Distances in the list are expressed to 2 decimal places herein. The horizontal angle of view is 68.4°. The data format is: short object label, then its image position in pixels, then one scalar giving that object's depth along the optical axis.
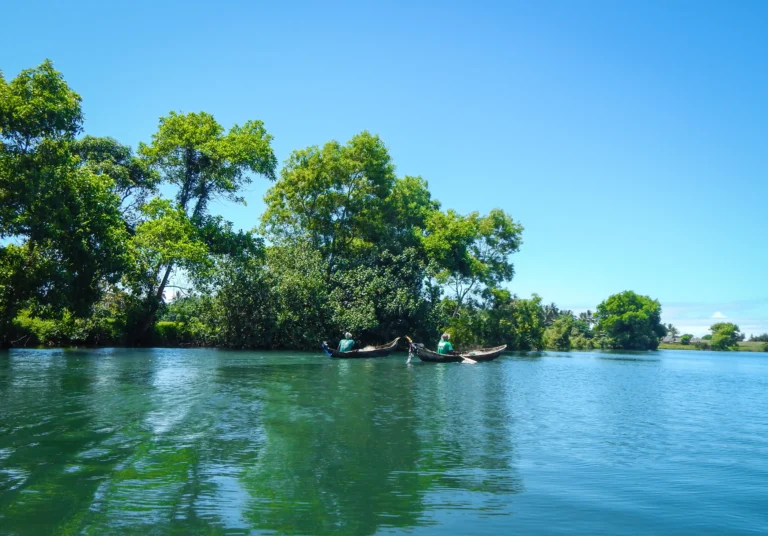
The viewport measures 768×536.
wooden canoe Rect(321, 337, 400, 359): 35.83
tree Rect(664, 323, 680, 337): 158.00
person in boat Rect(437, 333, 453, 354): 35.78
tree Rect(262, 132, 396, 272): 52.00
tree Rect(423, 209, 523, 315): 57.41
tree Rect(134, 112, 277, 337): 40.75
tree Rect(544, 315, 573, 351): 86.59
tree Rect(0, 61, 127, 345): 25.16
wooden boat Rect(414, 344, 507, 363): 33.77
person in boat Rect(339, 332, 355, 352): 37.17
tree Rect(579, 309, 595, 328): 148.35
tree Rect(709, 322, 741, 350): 134.12
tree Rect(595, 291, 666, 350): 119.62
